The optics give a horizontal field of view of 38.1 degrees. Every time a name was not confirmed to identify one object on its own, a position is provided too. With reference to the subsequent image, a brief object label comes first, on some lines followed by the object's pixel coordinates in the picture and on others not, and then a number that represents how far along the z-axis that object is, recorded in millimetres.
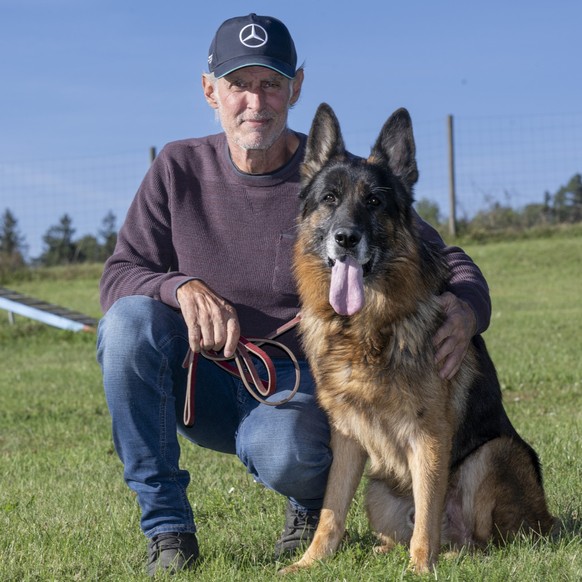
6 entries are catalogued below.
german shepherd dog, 3266
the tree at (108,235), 20922
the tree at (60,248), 21192
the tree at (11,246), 21172
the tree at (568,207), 20147
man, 3354
